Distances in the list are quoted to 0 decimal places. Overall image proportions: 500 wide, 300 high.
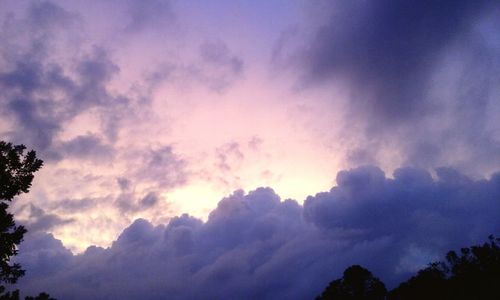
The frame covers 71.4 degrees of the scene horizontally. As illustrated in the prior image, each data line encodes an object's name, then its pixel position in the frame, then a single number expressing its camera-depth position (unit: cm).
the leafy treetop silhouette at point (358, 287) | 8625
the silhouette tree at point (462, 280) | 7250
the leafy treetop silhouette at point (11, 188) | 1858
